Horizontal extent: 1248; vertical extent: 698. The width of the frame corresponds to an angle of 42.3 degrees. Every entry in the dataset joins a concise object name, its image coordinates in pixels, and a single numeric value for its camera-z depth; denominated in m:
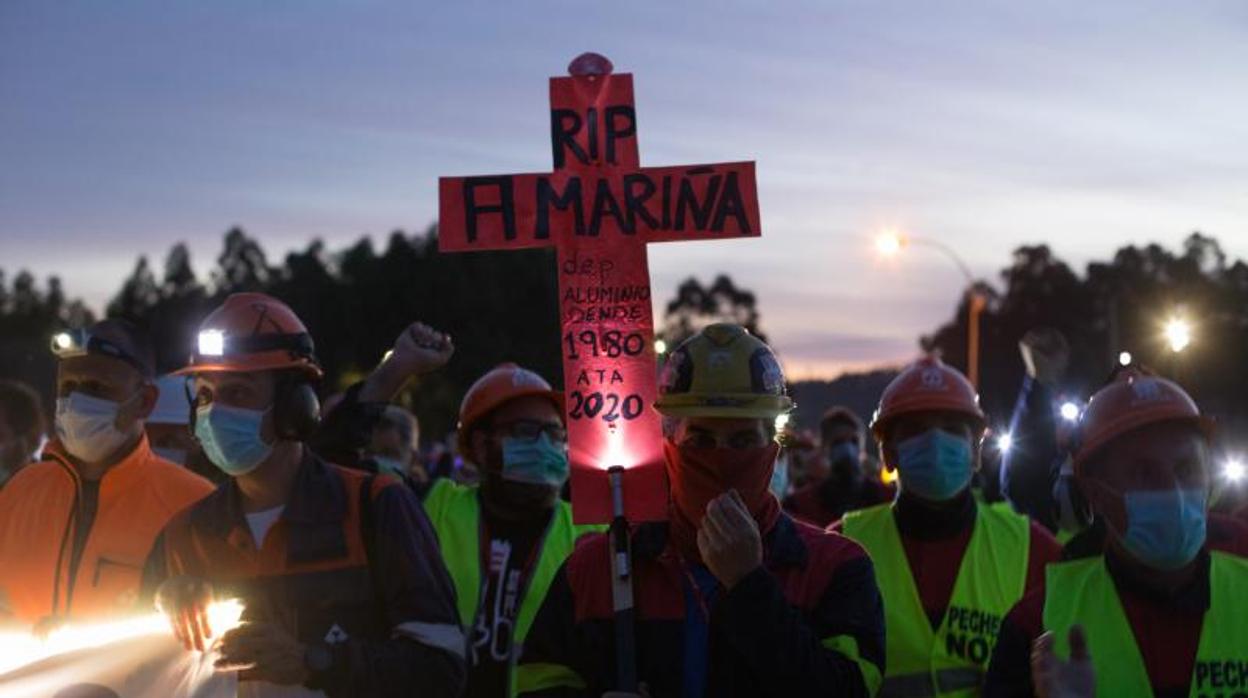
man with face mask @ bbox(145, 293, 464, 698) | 4.47
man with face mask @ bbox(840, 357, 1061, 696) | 6.04
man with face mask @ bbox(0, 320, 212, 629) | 5.92
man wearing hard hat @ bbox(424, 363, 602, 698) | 6.58
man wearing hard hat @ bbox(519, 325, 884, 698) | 3.79
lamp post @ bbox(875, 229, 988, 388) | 36.44
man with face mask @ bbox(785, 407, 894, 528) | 11.41
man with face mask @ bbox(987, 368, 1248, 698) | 4.47
